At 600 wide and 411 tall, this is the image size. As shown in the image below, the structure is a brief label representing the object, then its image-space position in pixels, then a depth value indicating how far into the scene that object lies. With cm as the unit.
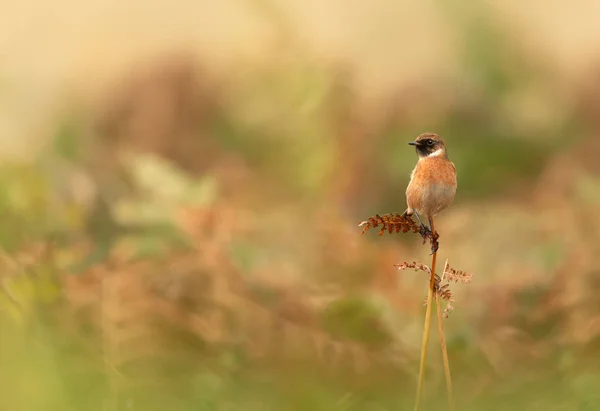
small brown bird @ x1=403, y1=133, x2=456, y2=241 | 1191
